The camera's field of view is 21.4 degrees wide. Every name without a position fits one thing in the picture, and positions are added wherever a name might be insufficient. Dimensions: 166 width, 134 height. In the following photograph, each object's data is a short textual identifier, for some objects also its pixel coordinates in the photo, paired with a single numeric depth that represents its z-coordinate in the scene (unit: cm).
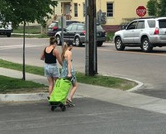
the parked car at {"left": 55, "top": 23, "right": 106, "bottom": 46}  3047
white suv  2402
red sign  3475
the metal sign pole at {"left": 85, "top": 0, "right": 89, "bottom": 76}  1451
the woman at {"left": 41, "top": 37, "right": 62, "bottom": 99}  1030
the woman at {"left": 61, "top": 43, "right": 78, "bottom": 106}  984
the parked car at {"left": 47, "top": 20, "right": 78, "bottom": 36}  3809
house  4766
